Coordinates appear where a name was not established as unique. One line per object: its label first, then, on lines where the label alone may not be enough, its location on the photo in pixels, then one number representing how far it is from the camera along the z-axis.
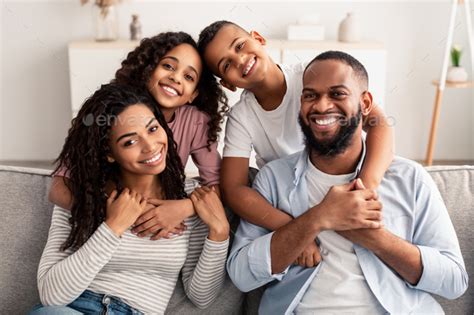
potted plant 3.91
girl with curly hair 1.73
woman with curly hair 1.46
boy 1.67
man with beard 1.40
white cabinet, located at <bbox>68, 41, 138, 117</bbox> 3.77
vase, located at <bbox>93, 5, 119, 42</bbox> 3.88
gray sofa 1.58
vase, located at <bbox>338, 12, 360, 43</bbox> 3.81
